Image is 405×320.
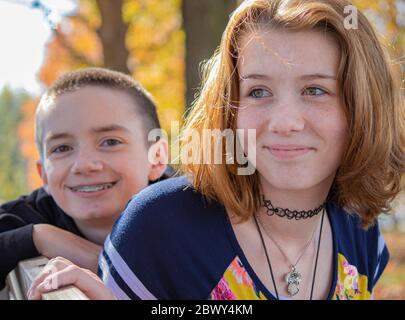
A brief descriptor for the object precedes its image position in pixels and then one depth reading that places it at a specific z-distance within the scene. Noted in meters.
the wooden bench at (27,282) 1.55
